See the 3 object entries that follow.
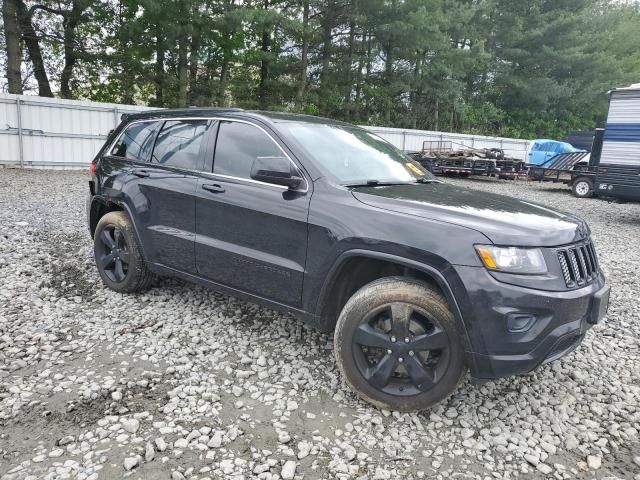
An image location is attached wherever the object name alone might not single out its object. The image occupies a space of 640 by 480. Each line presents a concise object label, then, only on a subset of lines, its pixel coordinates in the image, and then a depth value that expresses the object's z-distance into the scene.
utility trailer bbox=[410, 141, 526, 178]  19.69
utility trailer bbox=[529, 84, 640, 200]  10.70
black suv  2.56
